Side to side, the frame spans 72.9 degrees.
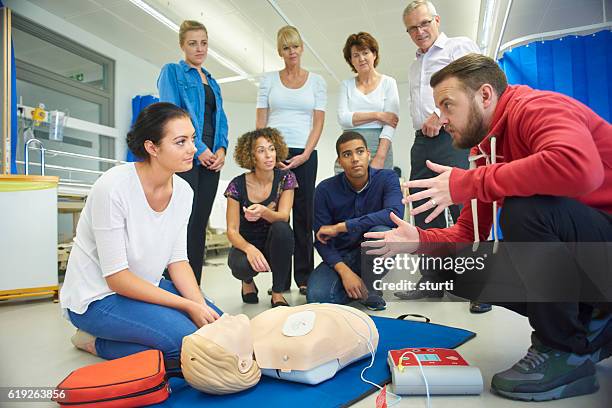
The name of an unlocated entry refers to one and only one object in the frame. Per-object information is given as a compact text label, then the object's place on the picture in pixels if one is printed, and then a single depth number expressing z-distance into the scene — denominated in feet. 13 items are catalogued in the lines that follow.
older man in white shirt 7.49
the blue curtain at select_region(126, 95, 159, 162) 19.34
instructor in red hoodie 3.20
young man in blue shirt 6.90
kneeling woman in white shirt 4.35
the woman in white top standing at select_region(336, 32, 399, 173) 8.29
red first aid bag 3.28
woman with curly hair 7.30
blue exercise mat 3.47
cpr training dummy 3.48
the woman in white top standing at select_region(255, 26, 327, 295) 8.33
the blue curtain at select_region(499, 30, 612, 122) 11.21
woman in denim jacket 7.13
